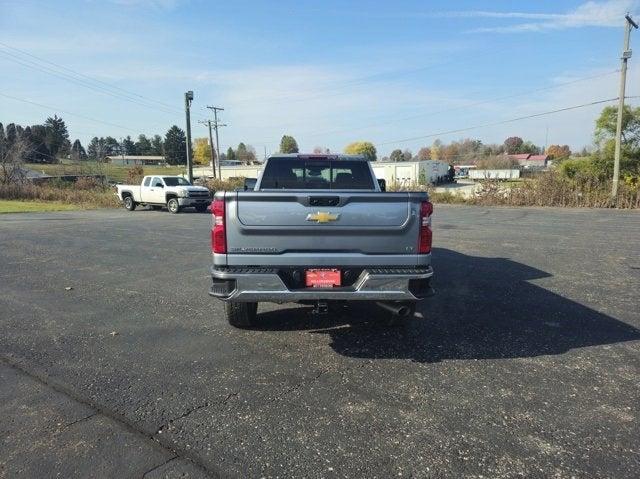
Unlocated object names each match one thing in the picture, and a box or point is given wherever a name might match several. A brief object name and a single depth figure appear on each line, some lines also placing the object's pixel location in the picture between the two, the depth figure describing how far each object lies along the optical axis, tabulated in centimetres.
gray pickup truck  414
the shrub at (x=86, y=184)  4257
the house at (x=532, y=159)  11390
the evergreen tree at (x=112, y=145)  15138
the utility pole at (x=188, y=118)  3095
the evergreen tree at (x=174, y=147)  12069
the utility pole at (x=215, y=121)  6303
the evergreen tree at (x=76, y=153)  7825
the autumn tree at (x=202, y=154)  13488
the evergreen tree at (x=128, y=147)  15750
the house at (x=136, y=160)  14121
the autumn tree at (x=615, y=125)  2973
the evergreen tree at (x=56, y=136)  11004
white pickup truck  2411
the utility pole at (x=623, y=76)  2432
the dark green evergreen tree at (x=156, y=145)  15162
